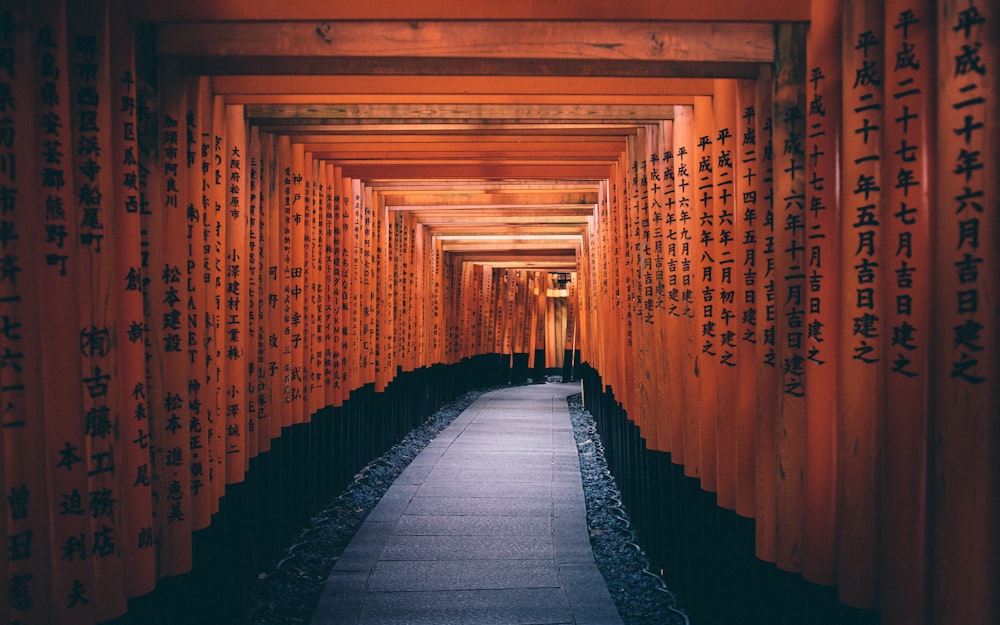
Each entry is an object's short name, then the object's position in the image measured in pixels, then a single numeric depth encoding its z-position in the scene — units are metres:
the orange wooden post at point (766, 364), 3.31
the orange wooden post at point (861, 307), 2.56
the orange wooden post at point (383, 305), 10.12
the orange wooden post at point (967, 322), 2.01
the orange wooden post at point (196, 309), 4.04
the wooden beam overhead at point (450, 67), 3.75
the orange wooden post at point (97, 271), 2.94
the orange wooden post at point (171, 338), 3.71
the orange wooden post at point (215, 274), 4.34
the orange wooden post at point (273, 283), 5.92
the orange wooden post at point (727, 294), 3.83
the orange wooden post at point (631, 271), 6.21
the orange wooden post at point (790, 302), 3.16
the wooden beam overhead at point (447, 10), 3.39
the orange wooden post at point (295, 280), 6.43
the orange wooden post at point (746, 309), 3.60
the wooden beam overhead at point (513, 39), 3.61
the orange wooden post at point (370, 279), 9.33
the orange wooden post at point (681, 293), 4.51
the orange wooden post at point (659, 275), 5.13
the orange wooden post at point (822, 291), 2.88
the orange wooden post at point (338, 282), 7.84
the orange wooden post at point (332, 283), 7.66
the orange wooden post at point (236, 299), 4.86
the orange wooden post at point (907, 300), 2.28
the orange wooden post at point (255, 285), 5.46
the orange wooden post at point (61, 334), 2.72
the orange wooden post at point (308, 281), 6.76
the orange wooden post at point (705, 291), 4.14
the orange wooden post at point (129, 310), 3.24
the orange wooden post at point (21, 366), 2.51
